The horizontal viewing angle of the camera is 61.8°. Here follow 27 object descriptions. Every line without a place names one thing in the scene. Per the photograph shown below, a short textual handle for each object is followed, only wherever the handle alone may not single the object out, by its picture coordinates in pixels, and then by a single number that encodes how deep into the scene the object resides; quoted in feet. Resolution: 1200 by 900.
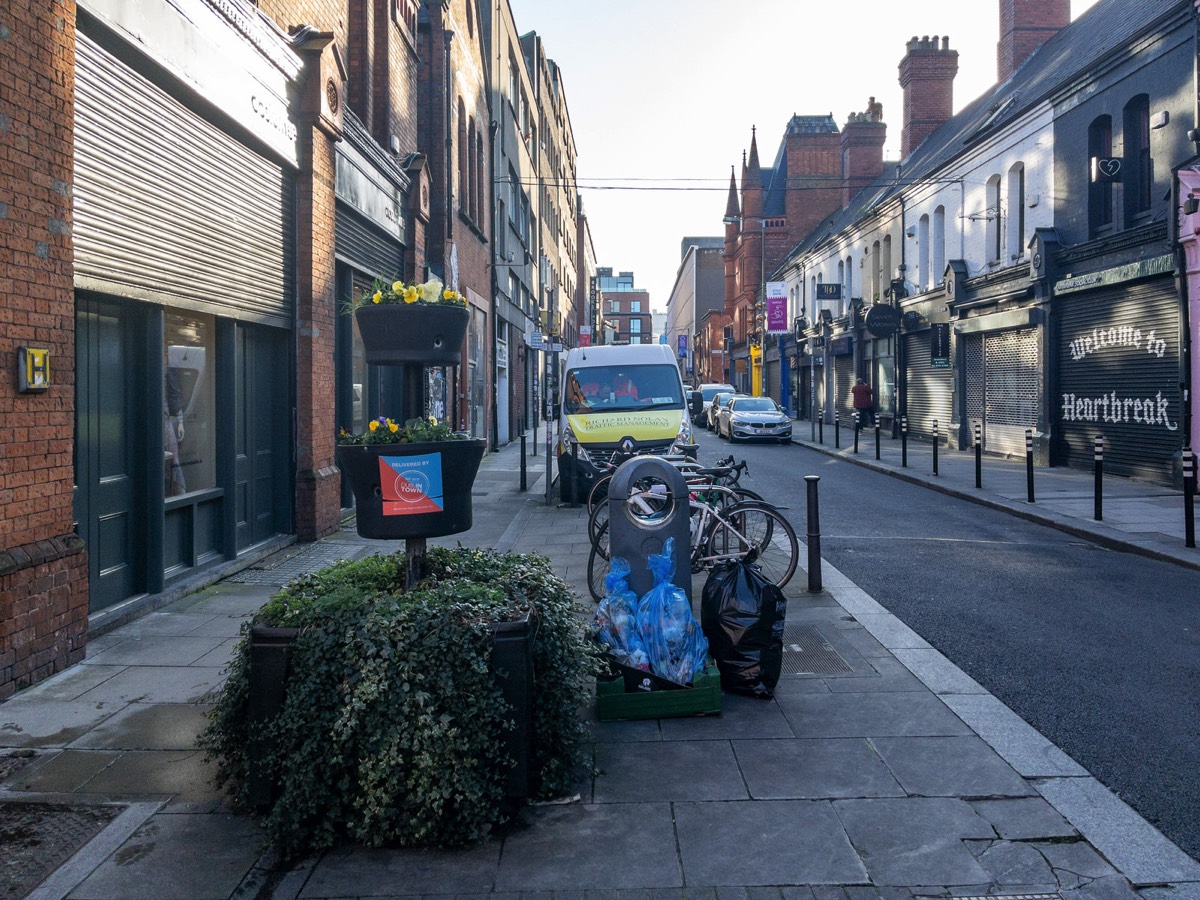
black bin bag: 18.03
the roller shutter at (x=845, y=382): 120.98
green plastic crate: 17.20
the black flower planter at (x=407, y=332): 15.44
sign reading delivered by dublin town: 14.82
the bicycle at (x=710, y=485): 27.43
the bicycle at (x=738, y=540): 26.53
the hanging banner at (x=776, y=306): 145.89
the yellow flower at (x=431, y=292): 15.81
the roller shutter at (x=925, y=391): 88.02
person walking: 96.48
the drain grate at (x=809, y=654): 20.34
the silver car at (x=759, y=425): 99.51
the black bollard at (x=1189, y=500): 34.12
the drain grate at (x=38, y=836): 11.69
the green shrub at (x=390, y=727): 12.32
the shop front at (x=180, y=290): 22.72
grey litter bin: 18.90
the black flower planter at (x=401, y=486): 14.79
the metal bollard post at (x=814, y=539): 26.78
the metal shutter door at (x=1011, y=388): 69.95
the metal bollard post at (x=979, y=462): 54.13
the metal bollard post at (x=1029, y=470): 47.55
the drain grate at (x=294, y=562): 29.68
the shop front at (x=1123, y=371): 52.80
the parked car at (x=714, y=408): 115.24
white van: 47.19
